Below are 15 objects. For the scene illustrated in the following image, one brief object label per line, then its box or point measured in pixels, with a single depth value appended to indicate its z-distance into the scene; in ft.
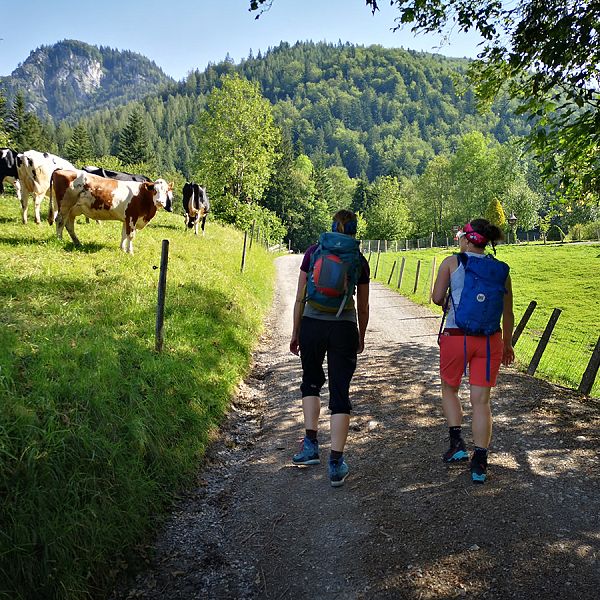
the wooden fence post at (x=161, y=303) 20.66
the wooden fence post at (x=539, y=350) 28.27
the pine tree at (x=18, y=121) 209.05
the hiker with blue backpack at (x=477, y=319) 14.05
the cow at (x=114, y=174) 47.96
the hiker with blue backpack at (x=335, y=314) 14.11
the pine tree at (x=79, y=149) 263.90
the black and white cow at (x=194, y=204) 67.16
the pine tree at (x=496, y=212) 207.00
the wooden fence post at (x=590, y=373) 23.88
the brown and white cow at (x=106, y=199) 33.27
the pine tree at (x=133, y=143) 272.72
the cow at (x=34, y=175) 40.09
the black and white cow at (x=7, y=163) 62.34
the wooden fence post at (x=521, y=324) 32.54
